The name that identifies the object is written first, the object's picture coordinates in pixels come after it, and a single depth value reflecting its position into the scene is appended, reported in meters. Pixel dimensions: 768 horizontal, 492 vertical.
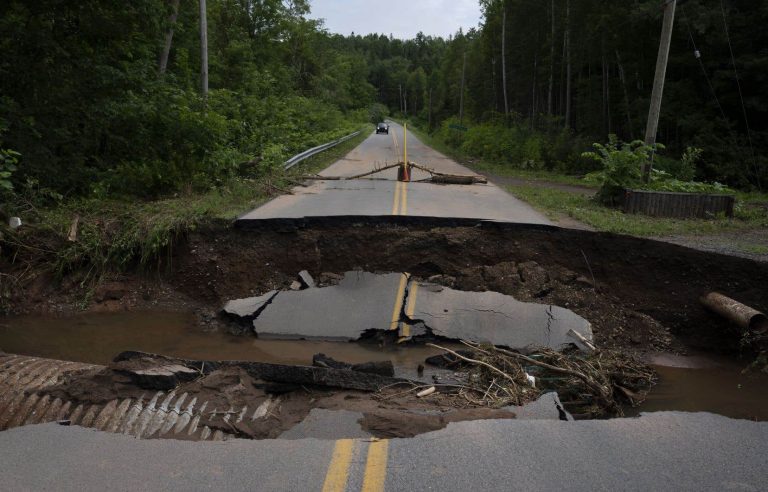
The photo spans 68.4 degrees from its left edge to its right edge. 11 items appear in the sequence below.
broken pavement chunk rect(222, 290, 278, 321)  8.52
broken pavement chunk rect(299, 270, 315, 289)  9.30
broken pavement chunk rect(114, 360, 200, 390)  5.09
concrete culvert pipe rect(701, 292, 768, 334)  7.21
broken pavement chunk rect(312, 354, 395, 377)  6.11
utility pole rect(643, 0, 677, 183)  14.11
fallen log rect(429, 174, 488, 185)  18.11
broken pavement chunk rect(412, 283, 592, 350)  7.75
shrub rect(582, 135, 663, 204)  13.66
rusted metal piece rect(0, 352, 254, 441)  4.44
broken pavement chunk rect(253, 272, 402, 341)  8.09
